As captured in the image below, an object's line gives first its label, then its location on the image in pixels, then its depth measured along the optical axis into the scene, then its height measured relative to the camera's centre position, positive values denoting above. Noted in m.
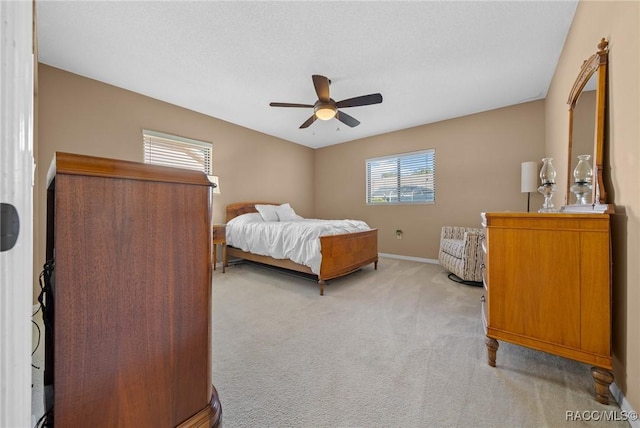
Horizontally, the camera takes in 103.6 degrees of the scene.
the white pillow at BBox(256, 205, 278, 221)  4.29 +0.02
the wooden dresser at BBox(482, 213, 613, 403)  1.25 -0.39
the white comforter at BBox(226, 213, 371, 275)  2.91 -0.31
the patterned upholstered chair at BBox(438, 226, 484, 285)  3.02 -0.56
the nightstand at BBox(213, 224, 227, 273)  3.76 -0.40
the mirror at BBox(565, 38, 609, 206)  1.48 +0.59
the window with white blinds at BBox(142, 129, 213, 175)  3.48 +0.93
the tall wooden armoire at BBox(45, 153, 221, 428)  0.58 -0.22
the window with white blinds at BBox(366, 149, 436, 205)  4.58 +0.67
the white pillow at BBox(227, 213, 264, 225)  3.97 -0.10
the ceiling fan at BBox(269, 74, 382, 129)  2.67 +1.27
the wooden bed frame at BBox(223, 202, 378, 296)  2.86 -0.57
